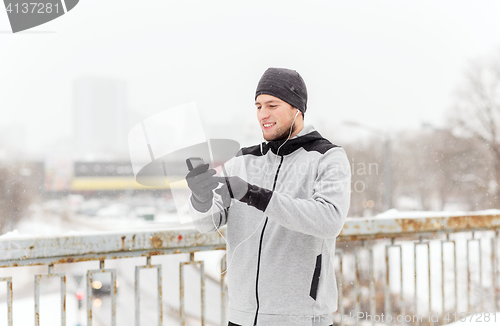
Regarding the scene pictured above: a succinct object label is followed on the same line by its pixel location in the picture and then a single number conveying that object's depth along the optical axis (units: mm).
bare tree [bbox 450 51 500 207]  20344
